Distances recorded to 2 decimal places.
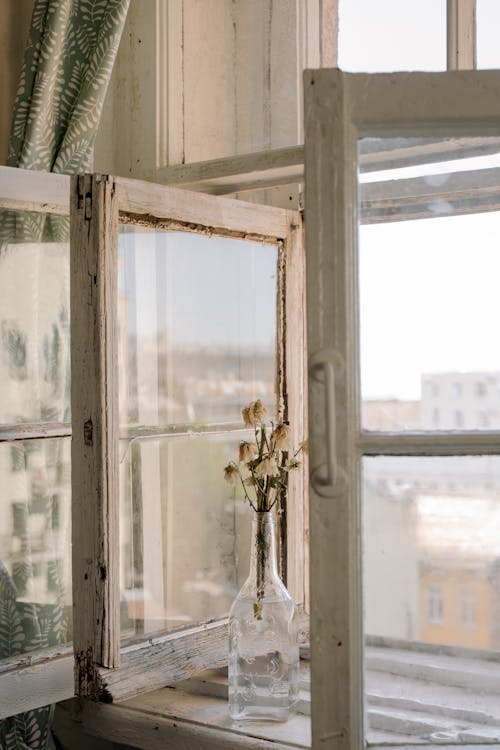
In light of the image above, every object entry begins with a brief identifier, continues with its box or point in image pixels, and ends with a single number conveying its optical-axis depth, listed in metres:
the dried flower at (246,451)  1.92
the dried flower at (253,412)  1.96
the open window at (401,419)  1.52
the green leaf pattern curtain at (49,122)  1.96
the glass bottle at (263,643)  1.81
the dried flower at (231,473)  1.95
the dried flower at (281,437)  1.93
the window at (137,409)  1.83
